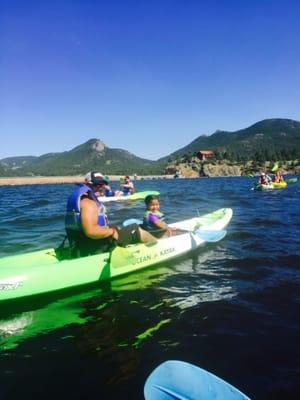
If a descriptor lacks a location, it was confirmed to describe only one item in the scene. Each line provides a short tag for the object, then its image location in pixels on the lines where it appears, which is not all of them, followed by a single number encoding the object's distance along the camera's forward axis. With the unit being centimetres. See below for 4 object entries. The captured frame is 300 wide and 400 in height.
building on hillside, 14838
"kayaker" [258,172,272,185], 3106
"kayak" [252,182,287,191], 3114
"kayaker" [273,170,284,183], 3406
